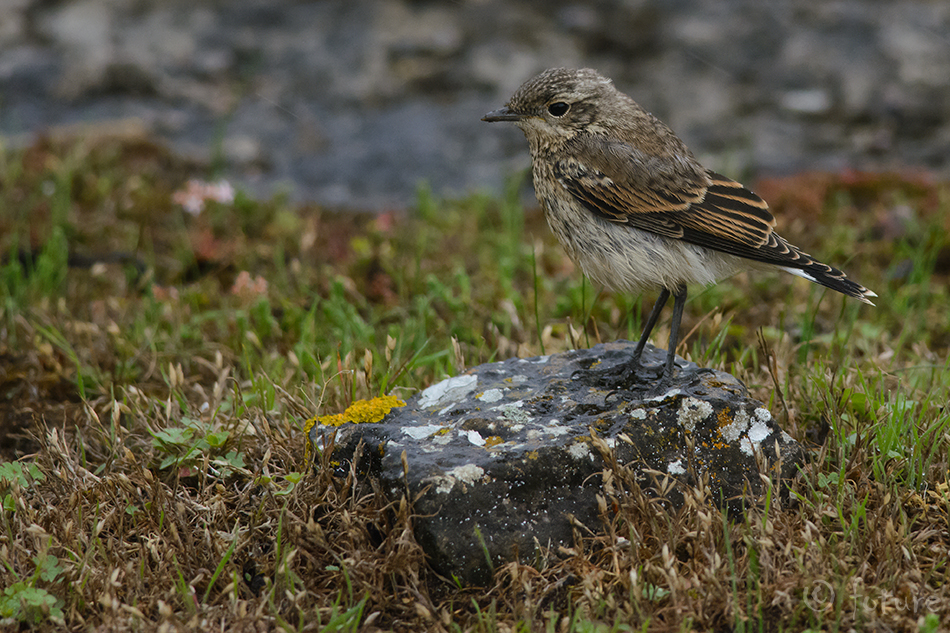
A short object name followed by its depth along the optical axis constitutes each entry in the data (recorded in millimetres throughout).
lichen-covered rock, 7684
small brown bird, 9398
